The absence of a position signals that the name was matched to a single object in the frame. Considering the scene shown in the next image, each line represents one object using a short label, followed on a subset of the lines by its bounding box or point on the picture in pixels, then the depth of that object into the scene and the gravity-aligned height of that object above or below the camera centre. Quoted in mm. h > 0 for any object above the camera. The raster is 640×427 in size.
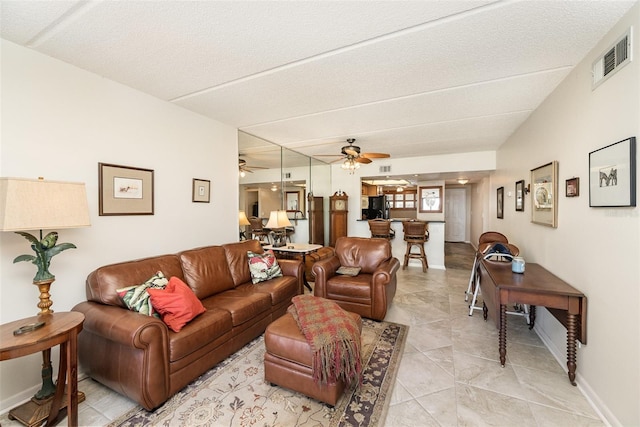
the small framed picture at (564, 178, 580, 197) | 2068 +178
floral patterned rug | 1657 -1326
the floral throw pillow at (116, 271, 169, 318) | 1935 -658
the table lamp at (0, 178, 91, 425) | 1459 -34
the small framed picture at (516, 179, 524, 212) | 3443 +189
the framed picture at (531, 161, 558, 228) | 2434 +154
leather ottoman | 1763 -1091
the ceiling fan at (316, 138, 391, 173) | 4280 +887
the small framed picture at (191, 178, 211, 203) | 3197 +240
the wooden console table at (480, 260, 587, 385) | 1937 -686
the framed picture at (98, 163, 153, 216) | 2326 +187
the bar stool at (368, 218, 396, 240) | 5559 -388
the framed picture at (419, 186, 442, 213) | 7426 +299
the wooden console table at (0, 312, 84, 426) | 1359 -721
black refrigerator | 6859 +44
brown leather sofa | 1683 -888
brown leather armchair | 3061 -859
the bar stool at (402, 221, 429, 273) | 5434 -578
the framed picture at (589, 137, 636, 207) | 1469 +213
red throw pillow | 1948 -726
